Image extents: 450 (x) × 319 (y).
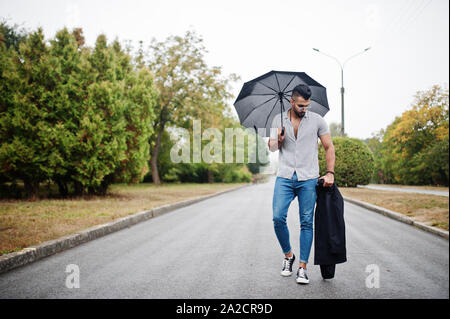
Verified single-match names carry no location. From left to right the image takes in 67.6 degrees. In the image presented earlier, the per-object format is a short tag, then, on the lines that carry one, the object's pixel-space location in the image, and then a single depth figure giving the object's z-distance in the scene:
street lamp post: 13.25
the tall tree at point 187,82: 25.97
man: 3.45
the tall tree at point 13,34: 16.62
